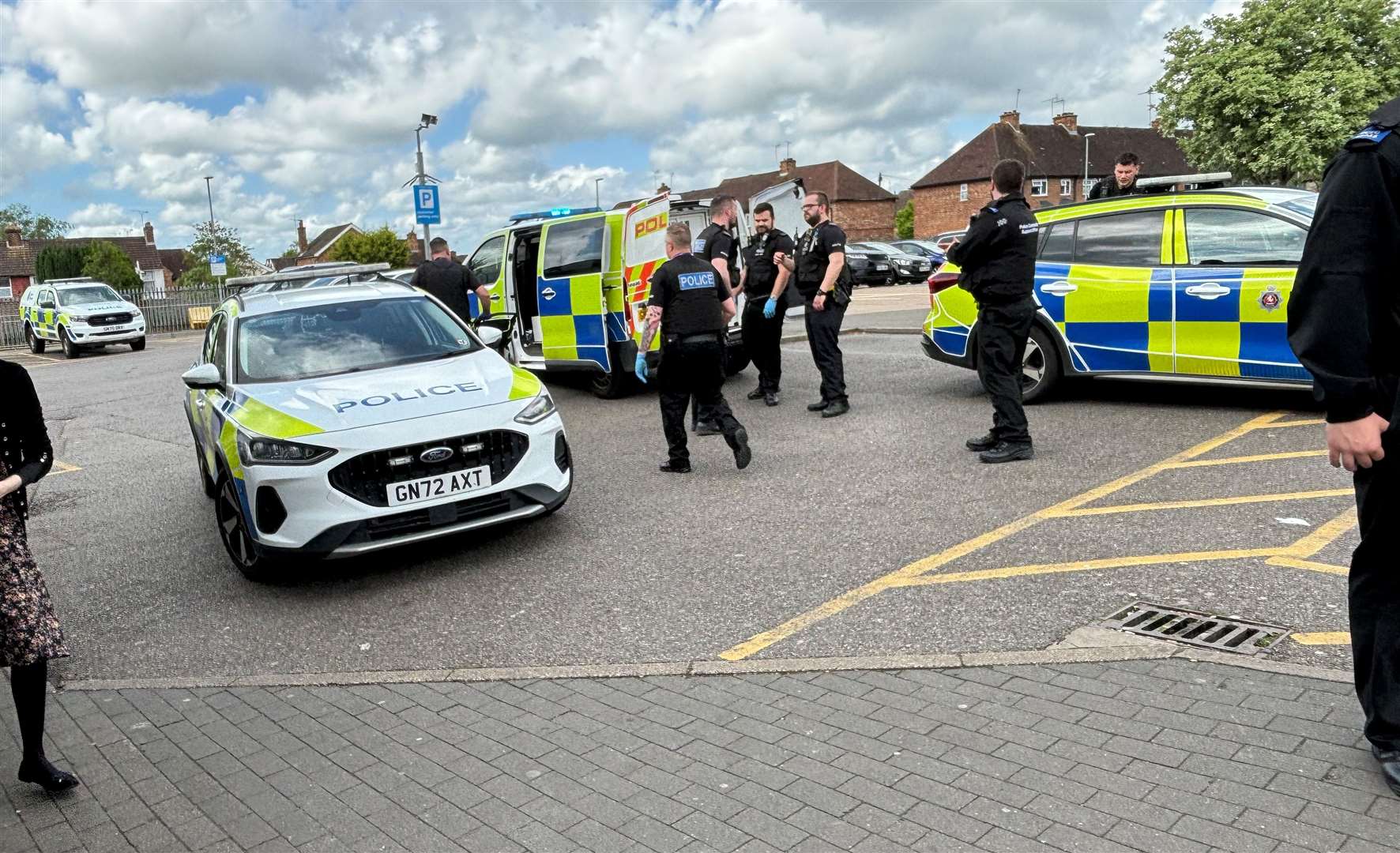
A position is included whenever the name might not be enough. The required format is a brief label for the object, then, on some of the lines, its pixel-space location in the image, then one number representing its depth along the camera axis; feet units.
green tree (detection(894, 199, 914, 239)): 279.28
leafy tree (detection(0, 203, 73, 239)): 309.42
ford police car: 17.31
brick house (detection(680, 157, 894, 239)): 263.70
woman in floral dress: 10.78
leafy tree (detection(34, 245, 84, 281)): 184.03
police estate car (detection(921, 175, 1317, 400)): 24.08
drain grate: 12.91
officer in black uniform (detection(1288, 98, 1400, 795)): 8.77
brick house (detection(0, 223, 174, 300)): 227.81
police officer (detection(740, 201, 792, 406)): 30.40
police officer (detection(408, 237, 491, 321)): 37.42
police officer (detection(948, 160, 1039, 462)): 22.31
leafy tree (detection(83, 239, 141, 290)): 186.09
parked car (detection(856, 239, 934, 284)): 110.73
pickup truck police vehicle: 77.82
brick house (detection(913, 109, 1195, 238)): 225.56
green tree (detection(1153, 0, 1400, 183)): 115.44
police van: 34.01
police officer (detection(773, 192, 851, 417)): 28.68
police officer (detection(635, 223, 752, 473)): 23.52
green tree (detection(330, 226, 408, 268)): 220.43
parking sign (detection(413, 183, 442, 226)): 68.33
